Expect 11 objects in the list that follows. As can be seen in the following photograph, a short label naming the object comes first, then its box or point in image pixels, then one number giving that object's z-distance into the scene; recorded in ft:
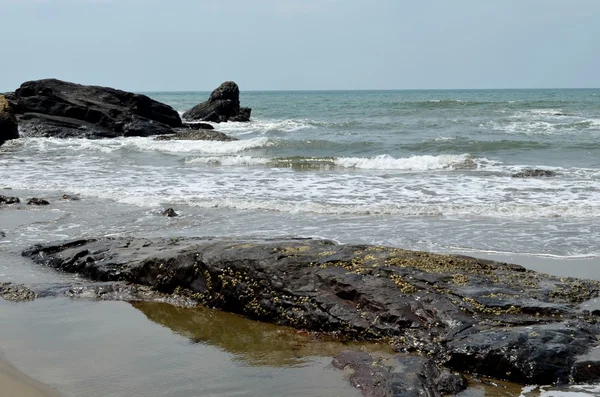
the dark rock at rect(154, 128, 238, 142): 100.94
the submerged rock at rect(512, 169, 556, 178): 56.50
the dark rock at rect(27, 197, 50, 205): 43.32
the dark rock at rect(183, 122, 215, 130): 120.77
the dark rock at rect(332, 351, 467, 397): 14.12
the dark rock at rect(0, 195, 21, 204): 43.14
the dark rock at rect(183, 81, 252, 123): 147.74
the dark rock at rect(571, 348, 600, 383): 14.78
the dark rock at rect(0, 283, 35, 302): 22.13
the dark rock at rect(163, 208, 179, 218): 39.22
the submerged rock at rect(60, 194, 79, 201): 45.39
